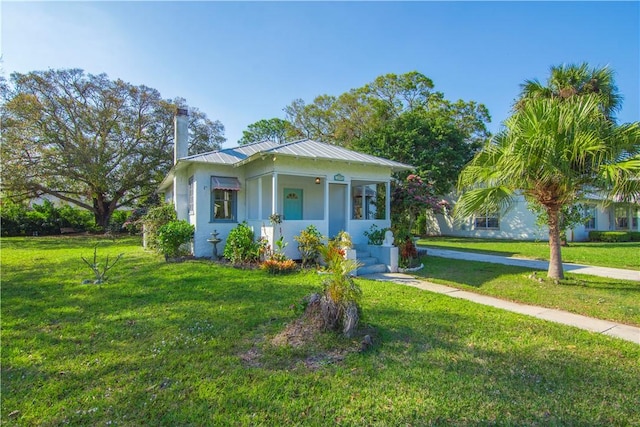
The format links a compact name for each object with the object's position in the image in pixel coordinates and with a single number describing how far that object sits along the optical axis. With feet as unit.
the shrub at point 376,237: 35.27
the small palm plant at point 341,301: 14.34
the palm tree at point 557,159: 23.70
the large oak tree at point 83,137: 69.97
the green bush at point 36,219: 80.23
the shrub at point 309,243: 31.63
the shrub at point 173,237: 36.29
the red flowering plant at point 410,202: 40.13
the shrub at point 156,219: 43.25
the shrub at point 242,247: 34.27
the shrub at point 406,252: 34.12
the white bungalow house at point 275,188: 34.58
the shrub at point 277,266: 29.63
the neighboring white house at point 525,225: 72.84
